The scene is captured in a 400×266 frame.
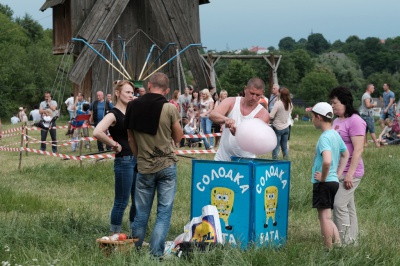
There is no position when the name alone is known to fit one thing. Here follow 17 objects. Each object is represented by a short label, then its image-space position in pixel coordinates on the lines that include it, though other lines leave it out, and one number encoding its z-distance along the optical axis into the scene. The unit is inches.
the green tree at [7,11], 3989.7
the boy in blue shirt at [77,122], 850.1
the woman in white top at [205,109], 914.7
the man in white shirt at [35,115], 1014.7
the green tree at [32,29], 3695.9
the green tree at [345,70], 4761.3
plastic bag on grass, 309.7
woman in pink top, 330.6
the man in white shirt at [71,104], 1046.4
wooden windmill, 1069.1
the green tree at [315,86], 4584.2
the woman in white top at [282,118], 701.3
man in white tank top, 329.7
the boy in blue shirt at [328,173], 318.7
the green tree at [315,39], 7800.2
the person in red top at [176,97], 973.2
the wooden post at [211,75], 1136.0
